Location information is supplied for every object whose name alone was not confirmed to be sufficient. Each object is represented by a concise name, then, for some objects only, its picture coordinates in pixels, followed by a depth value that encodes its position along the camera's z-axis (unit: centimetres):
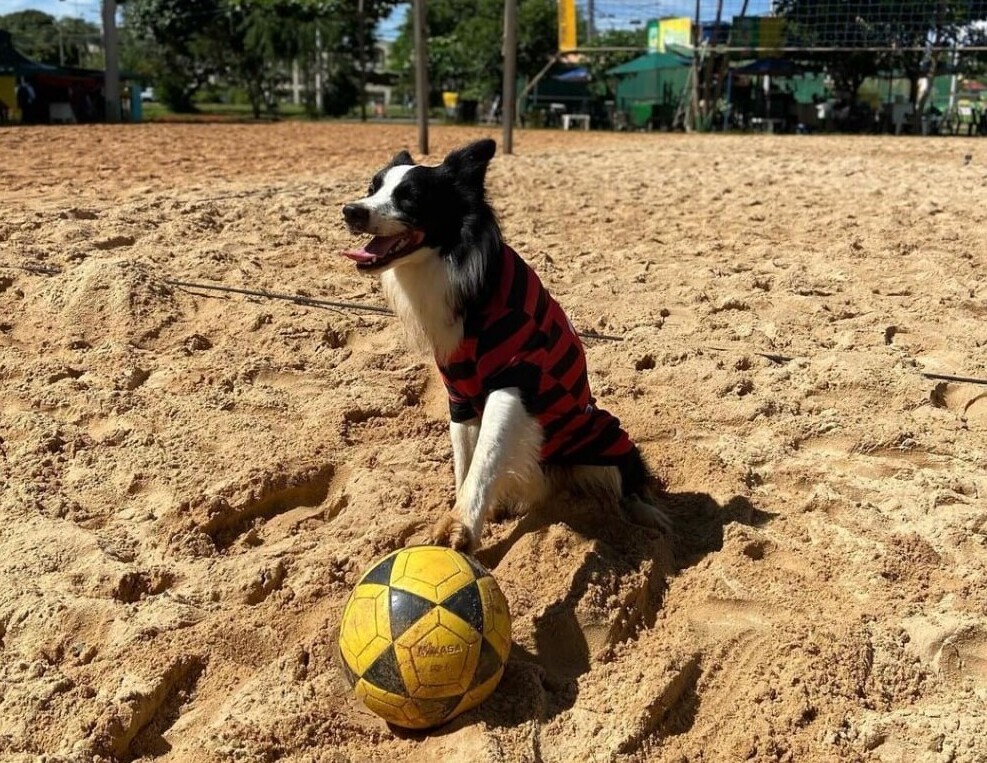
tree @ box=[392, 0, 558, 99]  3453
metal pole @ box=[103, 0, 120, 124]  2516
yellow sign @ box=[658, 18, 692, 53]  2853
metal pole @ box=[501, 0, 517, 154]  1374
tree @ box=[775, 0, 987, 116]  2403
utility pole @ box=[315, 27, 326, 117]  3972
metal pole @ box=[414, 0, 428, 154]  1314
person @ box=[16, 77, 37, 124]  2514
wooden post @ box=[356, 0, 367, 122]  3509
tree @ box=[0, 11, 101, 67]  5588
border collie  294
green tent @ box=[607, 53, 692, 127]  2875
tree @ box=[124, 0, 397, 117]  3834
